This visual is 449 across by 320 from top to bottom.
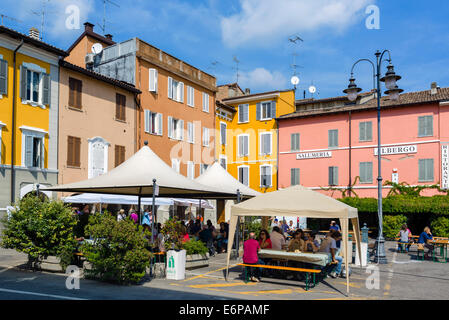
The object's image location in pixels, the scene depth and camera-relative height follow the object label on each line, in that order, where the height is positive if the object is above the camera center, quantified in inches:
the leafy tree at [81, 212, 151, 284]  407.8 -70.9
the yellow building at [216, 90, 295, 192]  1541.6 +131.5
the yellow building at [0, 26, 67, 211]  790.5 +109.9
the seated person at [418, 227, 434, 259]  703.5 -102.4
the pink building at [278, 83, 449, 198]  1251.2 +92.7
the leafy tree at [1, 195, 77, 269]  468.8 -60.7
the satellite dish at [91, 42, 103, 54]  1229.7 +340.8
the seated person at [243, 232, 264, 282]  446.9 -79.5
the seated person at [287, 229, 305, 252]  482.6 -74.9
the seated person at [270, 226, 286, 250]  523.8 -77.8
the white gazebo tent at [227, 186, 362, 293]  415.9 -32.2
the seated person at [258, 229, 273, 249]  508.1 -76.1
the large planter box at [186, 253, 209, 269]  511.3 -101.3
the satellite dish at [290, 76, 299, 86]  1711.4 +351.3
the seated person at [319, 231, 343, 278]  478.3 -81.6
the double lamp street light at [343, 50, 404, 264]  612.1 +120.5
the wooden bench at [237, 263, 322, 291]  407.8 -92.9
